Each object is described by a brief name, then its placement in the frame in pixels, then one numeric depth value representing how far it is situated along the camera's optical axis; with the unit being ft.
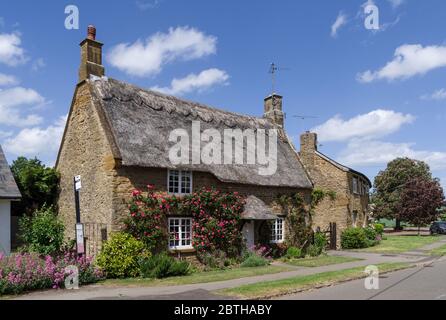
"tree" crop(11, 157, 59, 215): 66.44
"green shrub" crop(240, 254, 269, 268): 58.44
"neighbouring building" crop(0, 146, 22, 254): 60.39
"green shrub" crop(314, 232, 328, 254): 77.05
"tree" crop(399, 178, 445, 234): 138.72
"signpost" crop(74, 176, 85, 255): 45.27
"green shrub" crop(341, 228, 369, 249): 88.33
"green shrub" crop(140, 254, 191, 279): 47.52
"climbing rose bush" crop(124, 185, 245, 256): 51.93
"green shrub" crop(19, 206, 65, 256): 55.93
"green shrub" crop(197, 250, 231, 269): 57.21
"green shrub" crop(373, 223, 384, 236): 120.76
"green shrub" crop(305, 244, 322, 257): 72.74
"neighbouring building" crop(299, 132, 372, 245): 93.30
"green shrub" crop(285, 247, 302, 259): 69.15
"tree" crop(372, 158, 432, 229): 168.04
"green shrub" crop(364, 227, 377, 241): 96.48
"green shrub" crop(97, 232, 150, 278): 47.80
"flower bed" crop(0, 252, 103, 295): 38.11
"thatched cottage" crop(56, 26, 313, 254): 52.39
